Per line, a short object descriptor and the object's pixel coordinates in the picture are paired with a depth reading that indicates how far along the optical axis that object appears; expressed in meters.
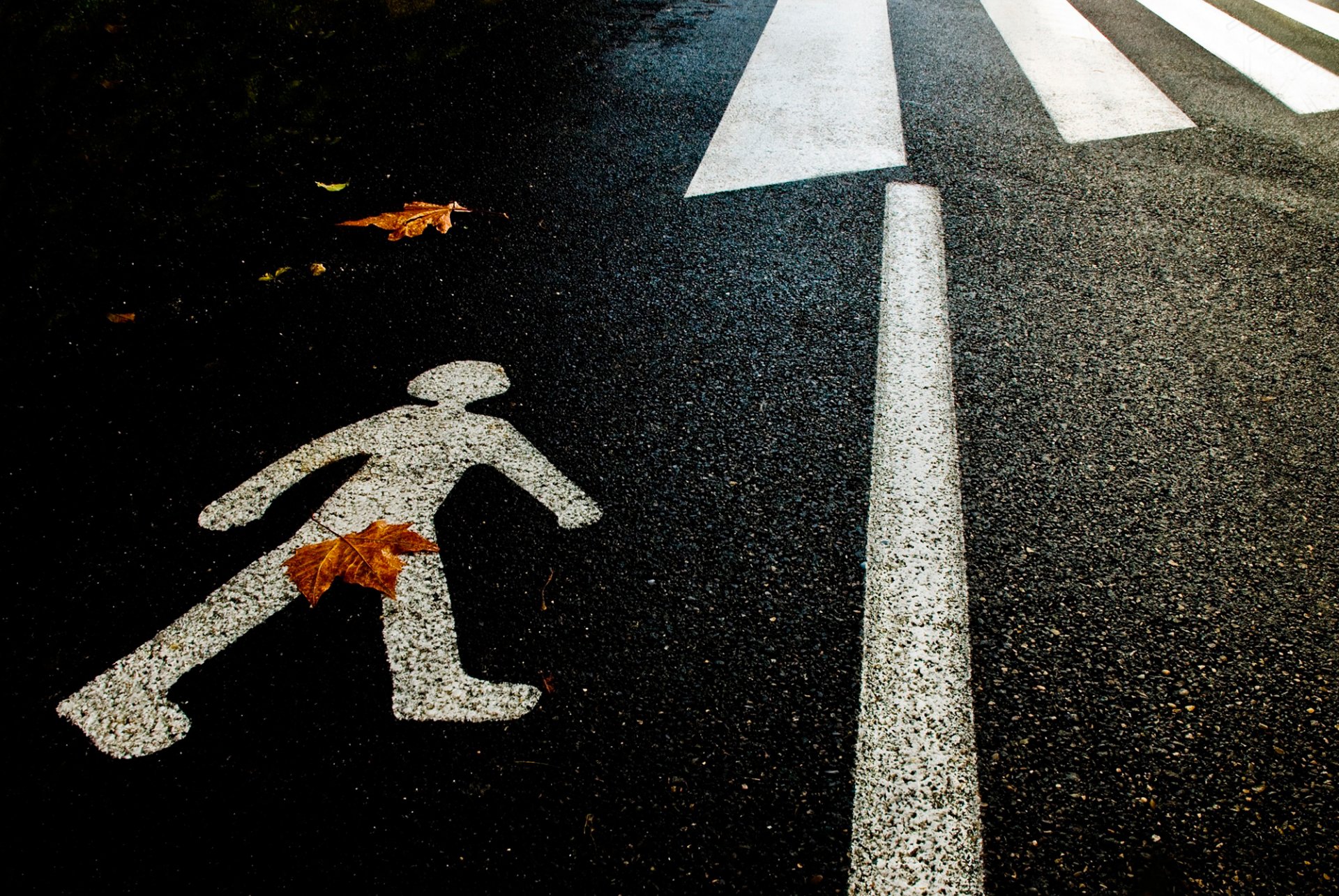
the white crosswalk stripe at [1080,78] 3.81
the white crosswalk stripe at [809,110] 3.32
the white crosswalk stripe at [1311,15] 5.87
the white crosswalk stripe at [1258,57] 4.30
